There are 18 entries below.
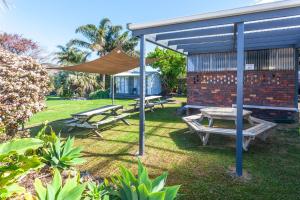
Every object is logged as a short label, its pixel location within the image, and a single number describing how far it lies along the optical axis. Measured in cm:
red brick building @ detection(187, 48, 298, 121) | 850
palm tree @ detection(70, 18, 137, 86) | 2516
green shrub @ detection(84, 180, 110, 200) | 219
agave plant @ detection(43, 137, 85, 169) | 316
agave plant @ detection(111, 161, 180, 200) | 191
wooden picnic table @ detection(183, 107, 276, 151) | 496
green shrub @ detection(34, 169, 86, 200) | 190
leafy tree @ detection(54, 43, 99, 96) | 2277
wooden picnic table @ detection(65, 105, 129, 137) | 658
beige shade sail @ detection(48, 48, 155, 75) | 674
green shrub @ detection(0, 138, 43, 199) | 201
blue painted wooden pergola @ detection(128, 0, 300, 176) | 366
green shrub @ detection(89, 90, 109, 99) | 2230
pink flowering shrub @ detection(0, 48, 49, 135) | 438
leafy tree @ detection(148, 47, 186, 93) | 1945
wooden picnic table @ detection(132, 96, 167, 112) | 1145
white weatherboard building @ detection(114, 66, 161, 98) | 2333
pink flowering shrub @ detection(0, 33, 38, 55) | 2421
